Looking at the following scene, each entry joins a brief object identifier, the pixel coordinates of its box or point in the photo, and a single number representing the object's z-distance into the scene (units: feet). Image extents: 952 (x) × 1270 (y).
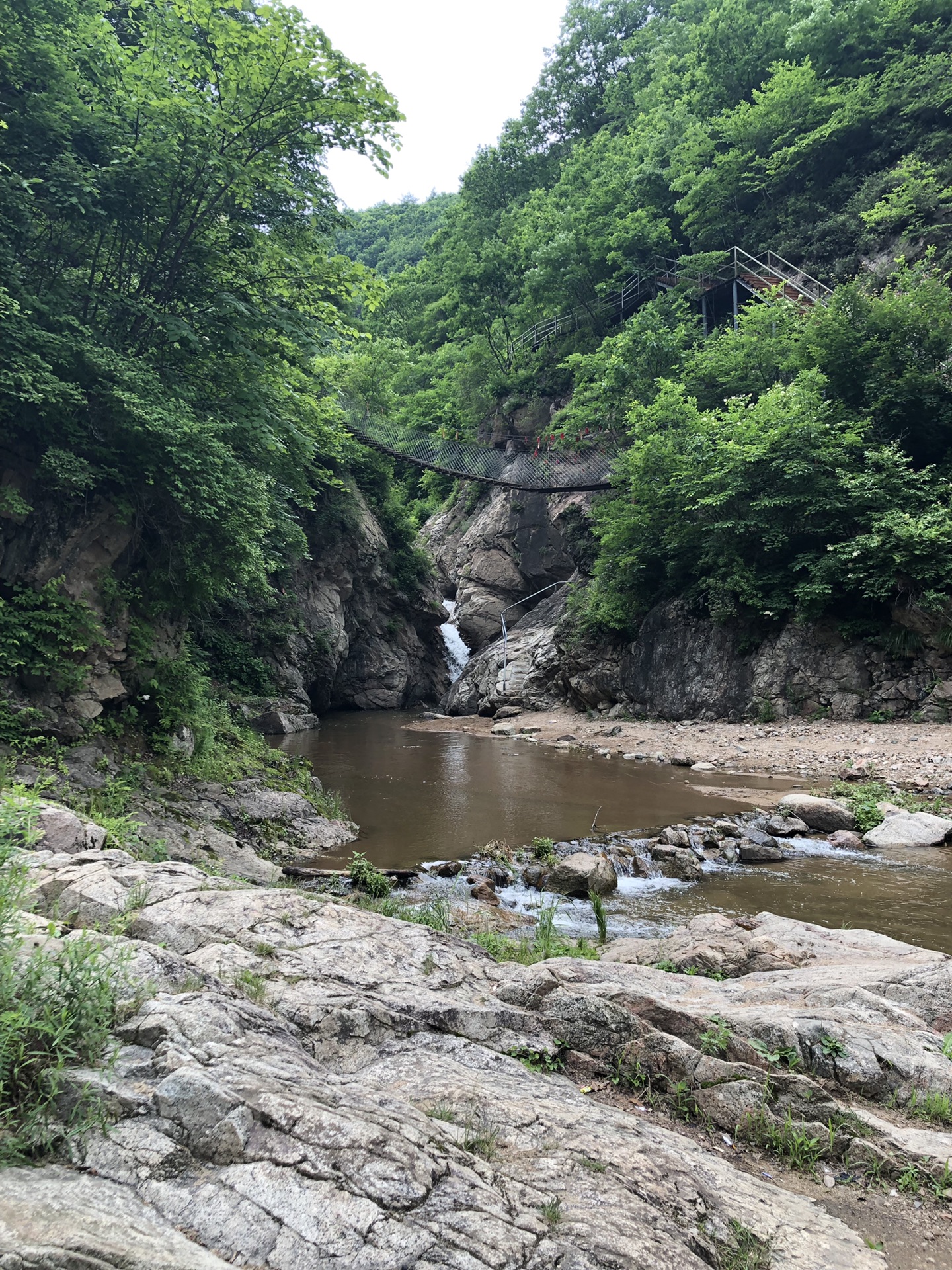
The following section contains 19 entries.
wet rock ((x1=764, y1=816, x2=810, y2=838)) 32.17
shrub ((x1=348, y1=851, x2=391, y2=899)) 23.77
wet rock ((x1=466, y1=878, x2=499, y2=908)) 24.75
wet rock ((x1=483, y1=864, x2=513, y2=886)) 26.81
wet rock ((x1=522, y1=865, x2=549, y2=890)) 26.71
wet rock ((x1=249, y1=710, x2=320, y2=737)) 62.49
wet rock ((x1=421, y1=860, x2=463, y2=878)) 27.12
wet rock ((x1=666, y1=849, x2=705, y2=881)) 27.27
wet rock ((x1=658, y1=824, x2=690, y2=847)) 30.37
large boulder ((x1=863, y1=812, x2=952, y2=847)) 29.27
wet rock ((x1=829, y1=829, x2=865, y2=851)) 30.14
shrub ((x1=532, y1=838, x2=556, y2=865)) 29.25
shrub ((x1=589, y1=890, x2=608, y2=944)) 20.99
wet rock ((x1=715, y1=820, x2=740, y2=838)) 31.76
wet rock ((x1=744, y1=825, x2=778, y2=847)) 30.12
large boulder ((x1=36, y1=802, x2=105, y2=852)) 16.88
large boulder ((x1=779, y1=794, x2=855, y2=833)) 32.53
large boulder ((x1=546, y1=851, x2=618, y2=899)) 25.82
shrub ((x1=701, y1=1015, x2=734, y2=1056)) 11.12
